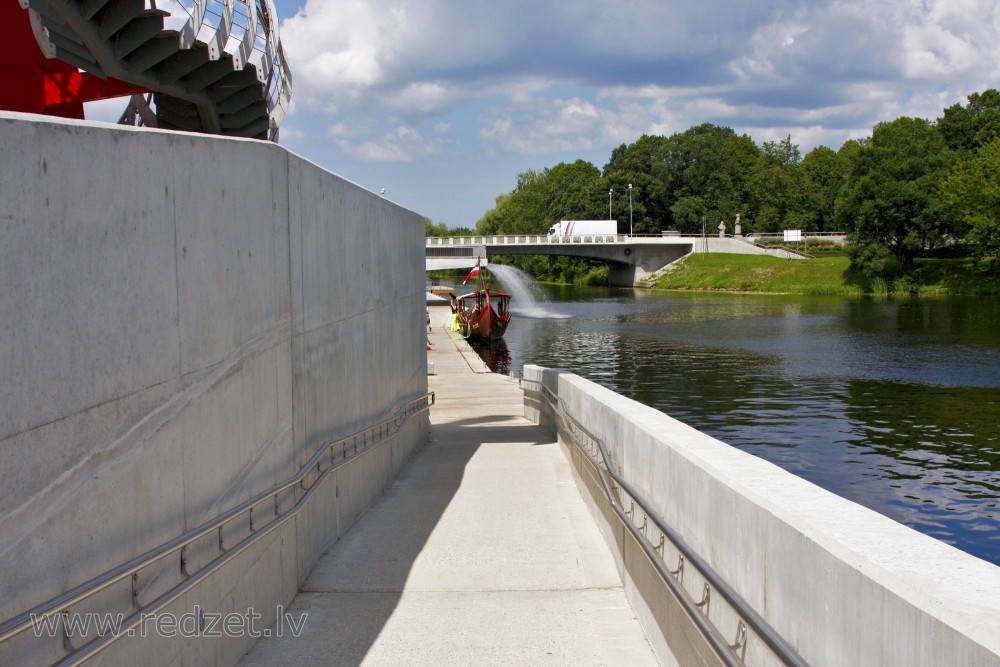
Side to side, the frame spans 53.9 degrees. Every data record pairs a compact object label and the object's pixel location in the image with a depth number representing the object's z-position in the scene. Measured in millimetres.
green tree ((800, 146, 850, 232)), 98250
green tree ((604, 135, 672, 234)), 117000
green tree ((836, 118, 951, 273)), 66812
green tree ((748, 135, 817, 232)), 102125
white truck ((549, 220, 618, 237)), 105750
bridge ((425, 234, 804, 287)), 81938
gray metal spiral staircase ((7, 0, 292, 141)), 11703
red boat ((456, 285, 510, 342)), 49250
